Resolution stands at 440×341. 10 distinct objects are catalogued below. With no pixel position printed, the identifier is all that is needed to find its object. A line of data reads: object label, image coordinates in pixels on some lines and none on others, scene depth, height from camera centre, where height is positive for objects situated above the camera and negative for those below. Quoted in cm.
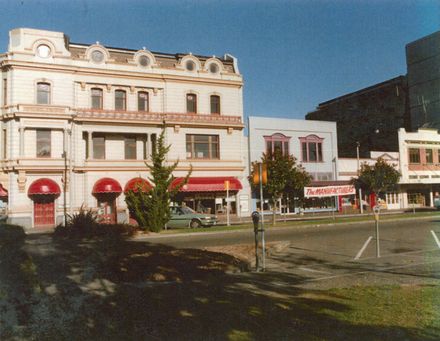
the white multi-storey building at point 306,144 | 3612 +495
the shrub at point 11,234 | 1333 -99
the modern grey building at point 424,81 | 4589 +1272
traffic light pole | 1100 +77
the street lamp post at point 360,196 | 3859 +1
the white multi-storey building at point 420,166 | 4328 +298
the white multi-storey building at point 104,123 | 2872 +604
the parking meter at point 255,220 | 1031 -52
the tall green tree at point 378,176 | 3812 +178
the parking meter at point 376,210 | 1255 -44
